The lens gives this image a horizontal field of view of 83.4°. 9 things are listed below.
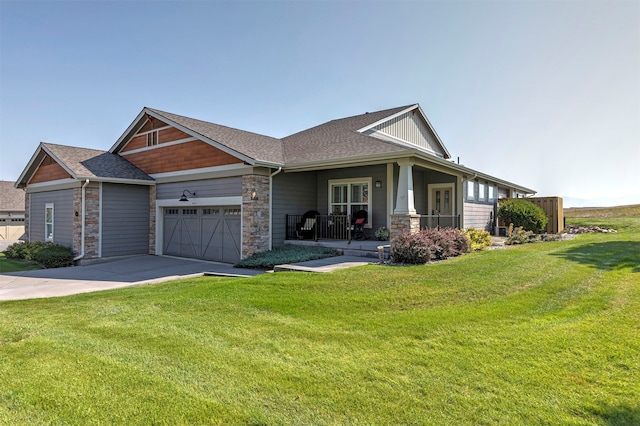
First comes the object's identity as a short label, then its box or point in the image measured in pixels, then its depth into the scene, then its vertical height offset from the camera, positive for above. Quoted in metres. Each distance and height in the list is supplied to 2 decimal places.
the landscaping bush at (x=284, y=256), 10.11 -1.25
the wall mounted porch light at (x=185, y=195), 13.50 +0.70
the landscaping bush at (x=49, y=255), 13.23 -1.61
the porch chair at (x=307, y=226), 12.84 -0.45
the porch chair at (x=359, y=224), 12.48 -0.35
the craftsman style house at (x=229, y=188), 11.71 +0.95
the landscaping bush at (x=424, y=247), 8.77 -0.83
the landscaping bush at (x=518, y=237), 13.18 -0.85
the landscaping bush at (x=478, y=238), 11.57 -0.80
